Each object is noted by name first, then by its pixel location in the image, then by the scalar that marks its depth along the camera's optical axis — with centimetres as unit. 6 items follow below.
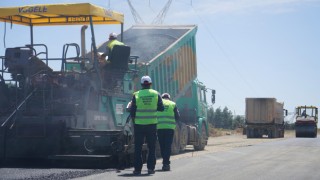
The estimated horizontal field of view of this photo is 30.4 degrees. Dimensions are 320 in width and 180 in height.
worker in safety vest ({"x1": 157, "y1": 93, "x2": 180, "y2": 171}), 1145
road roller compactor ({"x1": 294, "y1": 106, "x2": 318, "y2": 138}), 4522
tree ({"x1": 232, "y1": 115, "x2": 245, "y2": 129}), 7420
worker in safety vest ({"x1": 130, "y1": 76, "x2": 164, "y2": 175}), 1066
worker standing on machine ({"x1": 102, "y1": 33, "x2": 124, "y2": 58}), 1286
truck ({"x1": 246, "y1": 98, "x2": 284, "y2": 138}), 4228
